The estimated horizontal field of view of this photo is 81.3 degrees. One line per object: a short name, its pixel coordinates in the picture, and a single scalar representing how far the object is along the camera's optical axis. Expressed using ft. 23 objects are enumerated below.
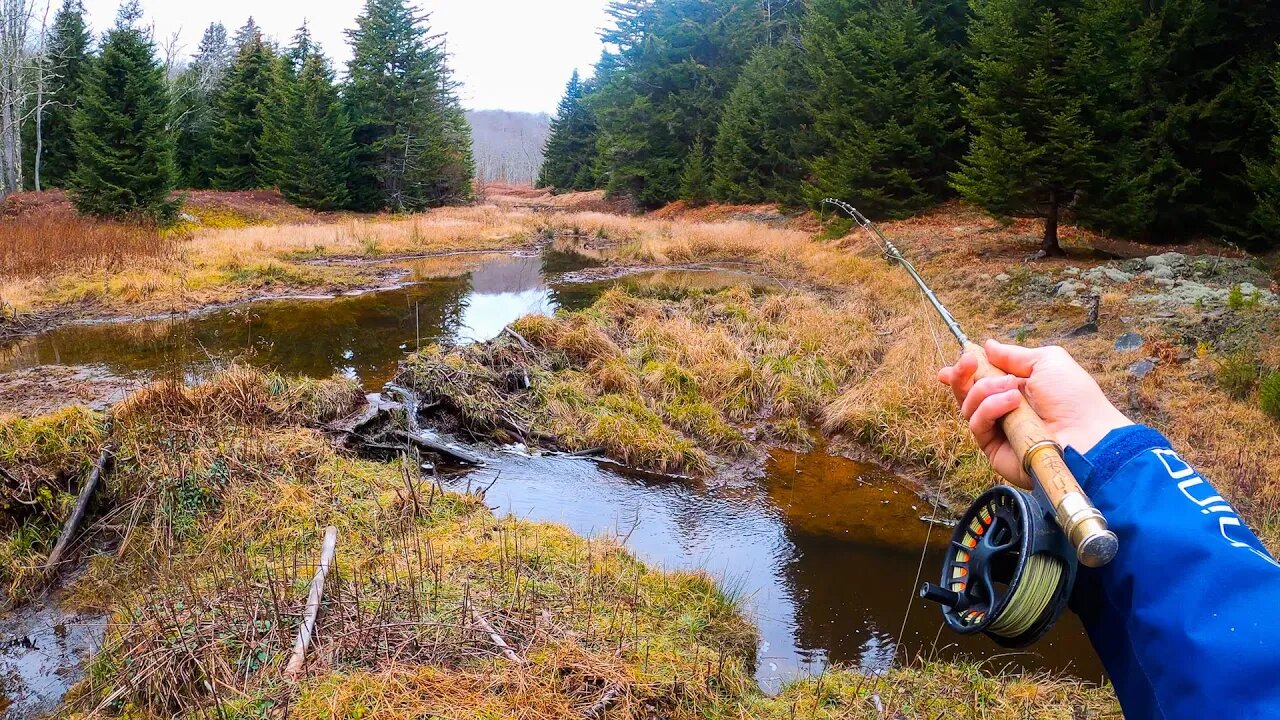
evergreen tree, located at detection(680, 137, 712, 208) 129.18
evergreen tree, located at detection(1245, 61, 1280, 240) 38.09
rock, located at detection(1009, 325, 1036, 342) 36.92
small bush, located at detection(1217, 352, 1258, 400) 26.81
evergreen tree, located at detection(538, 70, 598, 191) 186.39
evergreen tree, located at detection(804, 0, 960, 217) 77.61
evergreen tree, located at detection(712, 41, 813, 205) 107.76
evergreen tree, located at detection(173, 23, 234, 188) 129.90
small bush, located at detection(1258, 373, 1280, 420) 24.54
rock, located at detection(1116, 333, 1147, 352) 32.15
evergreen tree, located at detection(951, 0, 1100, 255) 47.37
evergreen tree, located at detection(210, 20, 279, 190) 127.13
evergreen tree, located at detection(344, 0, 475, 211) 128.77
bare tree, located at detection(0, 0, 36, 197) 96.78
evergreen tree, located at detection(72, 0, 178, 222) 83.92
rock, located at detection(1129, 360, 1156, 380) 29.48
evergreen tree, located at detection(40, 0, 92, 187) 116.37
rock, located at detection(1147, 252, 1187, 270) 42.11
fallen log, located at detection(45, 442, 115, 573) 18.19
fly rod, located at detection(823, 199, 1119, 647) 4.44
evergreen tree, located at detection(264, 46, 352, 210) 117.70
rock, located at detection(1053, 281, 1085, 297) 41.17
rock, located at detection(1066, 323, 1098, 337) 35.09
